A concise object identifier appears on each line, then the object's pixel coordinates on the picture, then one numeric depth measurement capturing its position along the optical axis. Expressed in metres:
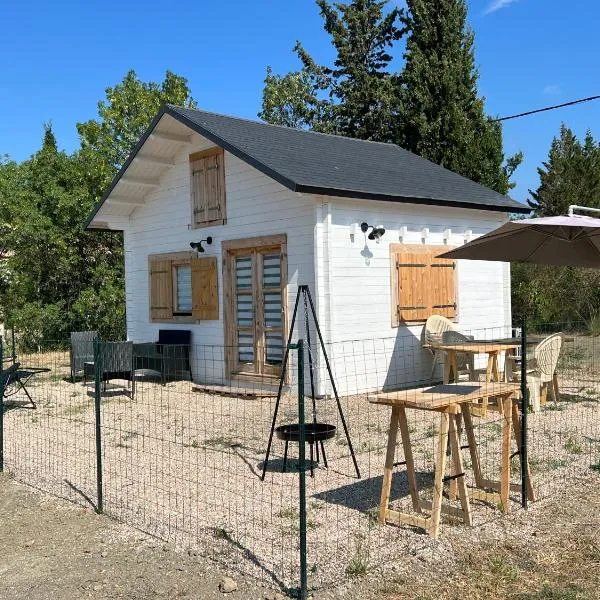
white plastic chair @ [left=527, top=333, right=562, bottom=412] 9.10
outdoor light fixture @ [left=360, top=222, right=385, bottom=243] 10.71
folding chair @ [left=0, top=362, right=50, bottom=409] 9.09
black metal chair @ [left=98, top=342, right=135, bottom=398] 10.88
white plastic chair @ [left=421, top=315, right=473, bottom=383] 11.31
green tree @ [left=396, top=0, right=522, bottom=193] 22.80
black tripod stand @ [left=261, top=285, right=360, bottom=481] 5.98
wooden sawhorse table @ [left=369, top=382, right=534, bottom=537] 4.64
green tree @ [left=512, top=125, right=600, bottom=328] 18.55
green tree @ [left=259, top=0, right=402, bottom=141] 28.62
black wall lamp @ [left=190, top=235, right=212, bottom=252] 12.03
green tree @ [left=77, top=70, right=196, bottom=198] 22.86
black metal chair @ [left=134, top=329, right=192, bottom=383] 12.31
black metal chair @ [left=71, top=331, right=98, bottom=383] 12.91
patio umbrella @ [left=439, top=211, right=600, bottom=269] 7.53
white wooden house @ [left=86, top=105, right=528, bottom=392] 10.50
